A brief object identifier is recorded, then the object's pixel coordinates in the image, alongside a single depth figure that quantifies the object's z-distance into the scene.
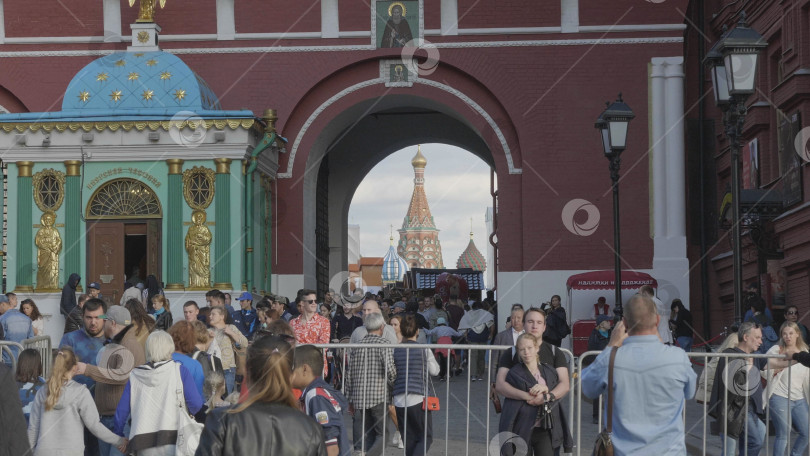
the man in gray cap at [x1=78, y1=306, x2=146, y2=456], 10.97
